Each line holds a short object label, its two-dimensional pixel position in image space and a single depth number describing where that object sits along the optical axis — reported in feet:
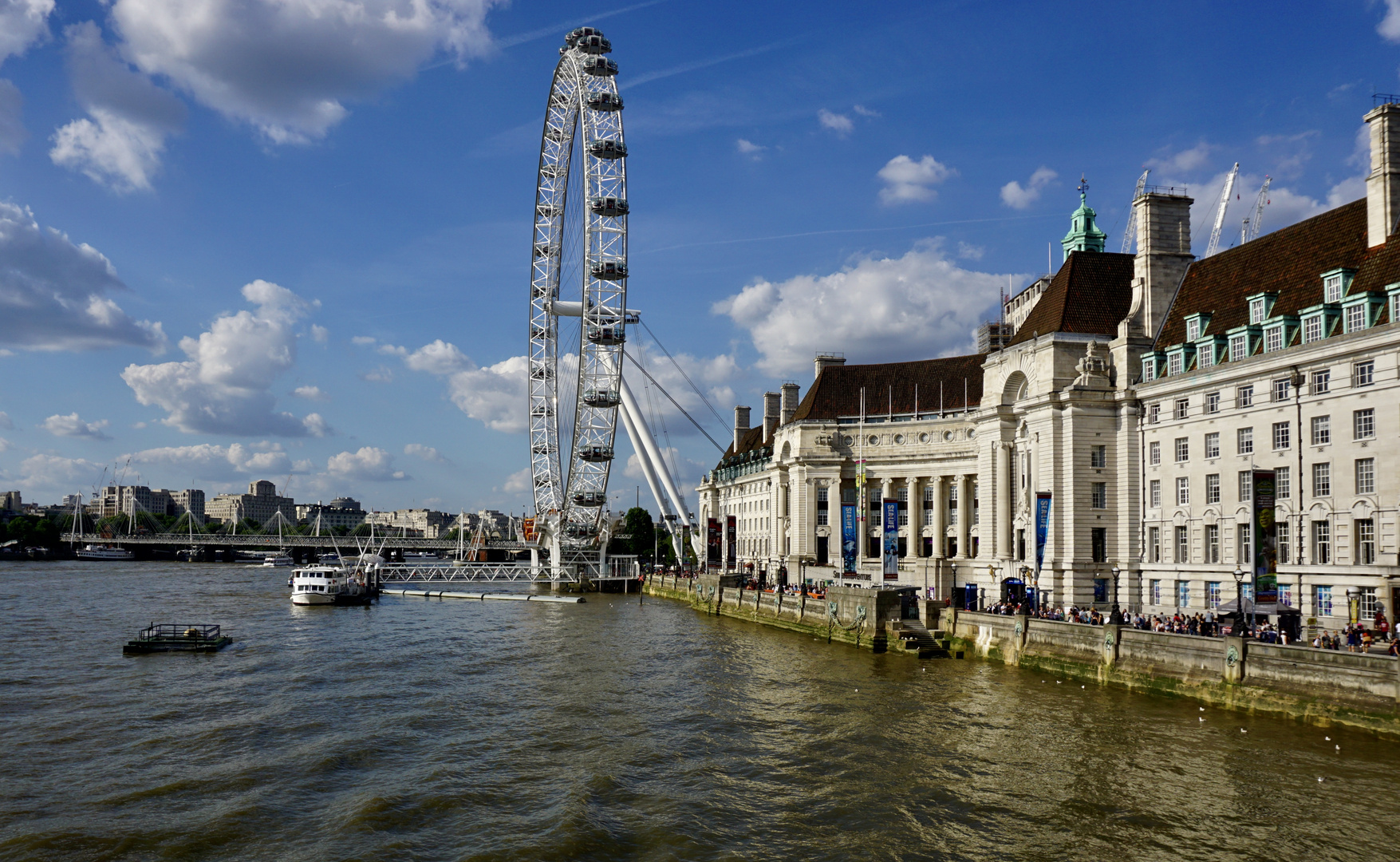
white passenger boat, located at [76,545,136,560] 545.44
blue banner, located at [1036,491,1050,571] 158.61
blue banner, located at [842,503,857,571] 215.92
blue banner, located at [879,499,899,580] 186.80
